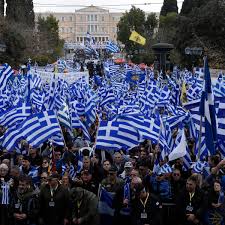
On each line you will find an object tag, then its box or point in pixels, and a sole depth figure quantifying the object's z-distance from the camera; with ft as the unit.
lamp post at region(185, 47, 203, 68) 78.41
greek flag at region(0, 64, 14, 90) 58.27
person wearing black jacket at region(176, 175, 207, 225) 27.41
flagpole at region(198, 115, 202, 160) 32.22
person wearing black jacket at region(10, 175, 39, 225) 27.92
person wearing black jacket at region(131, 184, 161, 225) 27.12
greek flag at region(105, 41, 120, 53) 139.56
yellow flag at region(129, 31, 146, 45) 117.50
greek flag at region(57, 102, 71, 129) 42.93
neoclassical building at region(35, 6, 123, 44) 546.26
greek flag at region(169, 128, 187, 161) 31.32
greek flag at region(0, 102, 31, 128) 42.65
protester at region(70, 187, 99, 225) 27.14
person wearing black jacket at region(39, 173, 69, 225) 27.81
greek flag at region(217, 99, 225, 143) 34.04
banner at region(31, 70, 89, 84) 81.11
